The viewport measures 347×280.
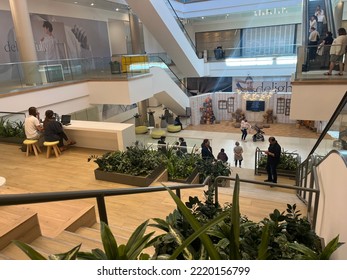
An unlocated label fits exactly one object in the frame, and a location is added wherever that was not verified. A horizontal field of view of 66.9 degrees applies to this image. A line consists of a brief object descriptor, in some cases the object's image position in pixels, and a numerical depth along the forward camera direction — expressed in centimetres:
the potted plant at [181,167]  538
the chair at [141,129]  1265
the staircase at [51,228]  218
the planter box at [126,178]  464
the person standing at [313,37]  815
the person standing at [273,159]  657
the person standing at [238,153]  971
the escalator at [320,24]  677
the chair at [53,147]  565
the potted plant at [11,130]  678
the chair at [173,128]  1477
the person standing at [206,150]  705
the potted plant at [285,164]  820
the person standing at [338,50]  645
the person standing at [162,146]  613
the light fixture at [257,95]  1620
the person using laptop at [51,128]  563
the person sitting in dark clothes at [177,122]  1511
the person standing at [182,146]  651
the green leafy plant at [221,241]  134
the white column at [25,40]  826
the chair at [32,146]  578
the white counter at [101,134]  563
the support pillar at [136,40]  1520
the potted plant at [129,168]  468
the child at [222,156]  835
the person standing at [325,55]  665
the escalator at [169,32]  1078
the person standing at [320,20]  923
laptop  614
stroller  1321
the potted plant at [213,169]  580
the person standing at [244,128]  1333
